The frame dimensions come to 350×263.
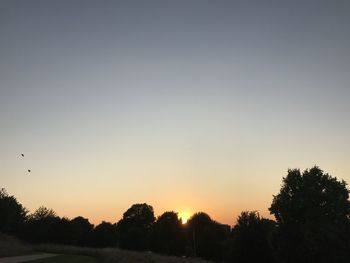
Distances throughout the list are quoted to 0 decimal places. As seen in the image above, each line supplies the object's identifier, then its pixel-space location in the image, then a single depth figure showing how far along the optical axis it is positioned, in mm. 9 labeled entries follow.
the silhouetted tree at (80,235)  99438
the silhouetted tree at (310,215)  44094
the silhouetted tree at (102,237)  108188
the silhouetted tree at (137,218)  147000
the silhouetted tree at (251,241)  42531
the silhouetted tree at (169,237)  101562
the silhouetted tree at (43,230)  91562
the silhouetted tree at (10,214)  103000
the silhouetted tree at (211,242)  83519
